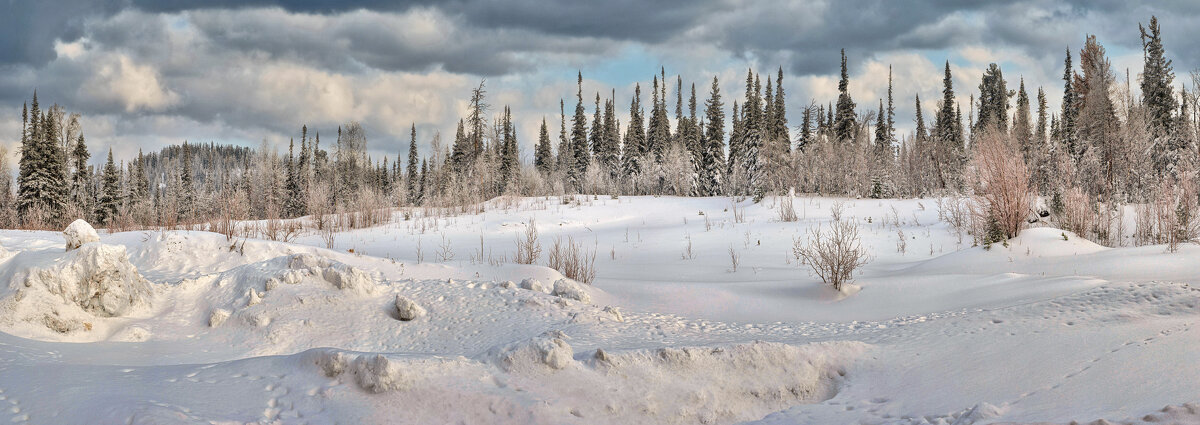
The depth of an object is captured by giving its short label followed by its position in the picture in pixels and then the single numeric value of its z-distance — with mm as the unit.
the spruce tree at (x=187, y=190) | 55750
